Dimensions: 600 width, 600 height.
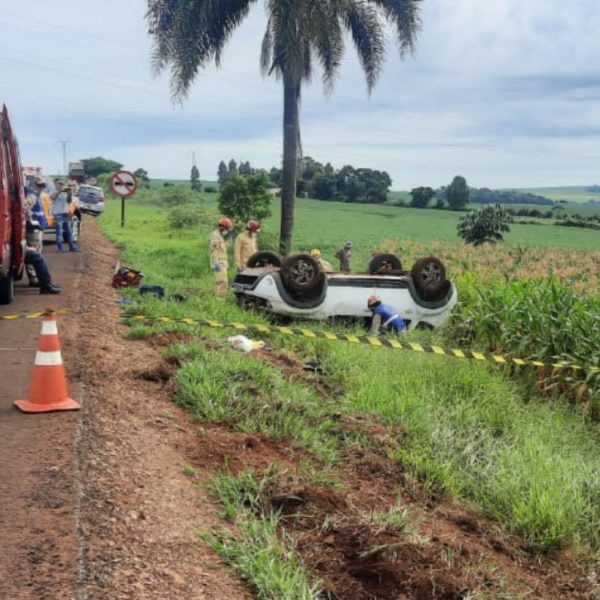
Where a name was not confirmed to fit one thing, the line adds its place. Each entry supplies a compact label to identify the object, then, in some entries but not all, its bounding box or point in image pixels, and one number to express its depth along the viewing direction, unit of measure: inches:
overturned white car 412.5
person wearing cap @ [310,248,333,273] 479.6
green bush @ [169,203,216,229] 1197.7
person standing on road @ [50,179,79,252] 620.7
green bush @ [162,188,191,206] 2065.7
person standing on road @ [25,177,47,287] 452.4
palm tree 665.0
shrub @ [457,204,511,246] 1705.2
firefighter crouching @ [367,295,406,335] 415.2
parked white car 1209.4
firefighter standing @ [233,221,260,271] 495.8
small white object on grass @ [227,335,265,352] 315.6
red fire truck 352.2
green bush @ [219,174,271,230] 911.7
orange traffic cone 209.8
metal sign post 889.8
